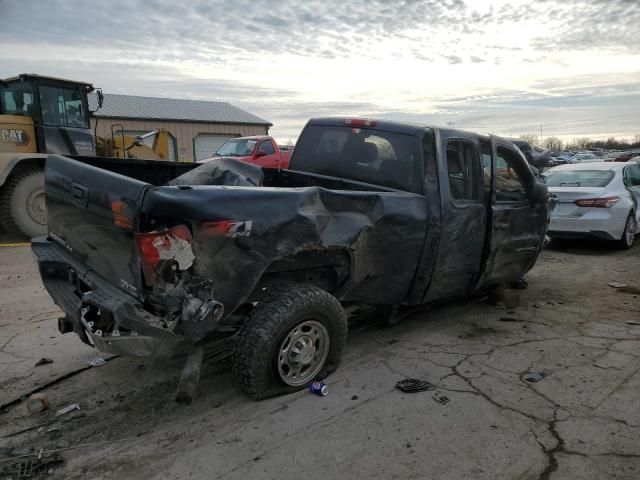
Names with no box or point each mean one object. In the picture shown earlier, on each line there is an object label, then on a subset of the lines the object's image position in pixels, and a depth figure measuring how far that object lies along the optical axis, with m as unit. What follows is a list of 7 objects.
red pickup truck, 15.68
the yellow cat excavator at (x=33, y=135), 9.60
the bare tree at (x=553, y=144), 92.68
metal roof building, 31.19
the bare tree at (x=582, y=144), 95.59
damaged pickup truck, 3.04
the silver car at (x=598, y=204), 8.88
